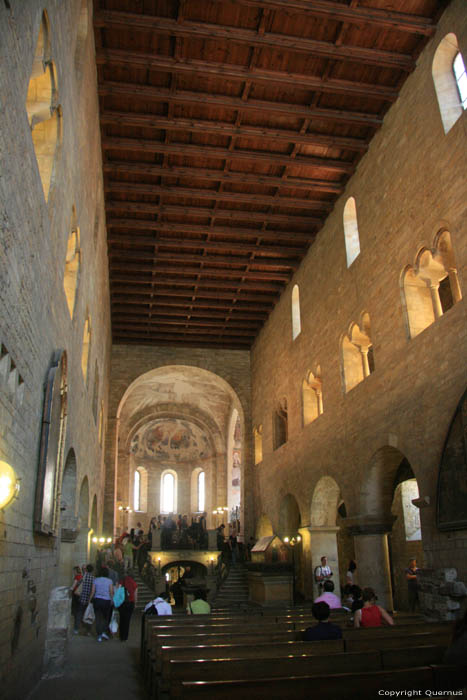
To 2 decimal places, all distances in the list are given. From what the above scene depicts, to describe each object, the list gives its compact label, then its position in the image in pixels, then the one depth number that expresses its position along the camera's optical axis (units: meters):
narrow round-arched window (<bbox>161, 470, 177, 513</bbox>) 35.62
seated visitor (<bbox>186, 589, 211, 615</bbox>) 9.56
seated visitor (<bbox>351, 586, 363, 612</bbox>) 7.80
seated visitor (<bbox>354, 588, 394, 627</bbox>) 6.80
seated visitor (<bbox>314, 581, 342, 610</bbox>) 8.00
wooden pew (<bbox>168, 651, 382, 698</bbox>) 4.32
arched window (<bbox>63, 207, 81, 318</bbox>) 10.10
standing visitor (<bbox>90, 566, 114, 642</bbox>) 11.62
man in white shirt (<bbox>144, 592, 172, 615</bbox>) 10.13
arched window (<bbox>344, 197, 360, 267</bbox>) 15.03
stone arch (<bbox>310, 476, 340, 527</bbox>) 16.80
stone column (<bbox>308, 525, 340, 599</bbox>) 16.62
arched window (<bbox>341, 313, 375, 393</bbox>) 14.41
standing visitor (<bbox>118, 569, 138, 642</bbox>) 11.84
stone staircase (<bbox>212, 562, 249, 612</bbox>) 19.08
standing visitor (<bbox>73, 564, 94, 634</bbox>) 11.92
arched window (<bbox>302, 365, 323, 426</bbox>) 17.72
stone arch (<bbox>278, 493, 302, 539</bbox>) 20.05
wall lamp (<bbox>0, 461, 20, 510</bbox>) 5.17
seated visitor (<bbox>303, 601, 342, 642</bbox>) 5.58
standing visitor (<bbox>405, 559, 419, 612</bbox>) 13.84
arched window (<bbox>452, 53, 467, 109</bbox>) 10.46
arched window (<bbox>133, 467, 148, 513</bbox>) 35.03
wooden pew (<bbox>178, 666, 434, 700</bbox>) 3.68
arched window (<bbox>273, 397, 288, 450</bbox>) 20.77
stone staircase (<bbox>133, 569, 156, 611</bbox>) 19.19
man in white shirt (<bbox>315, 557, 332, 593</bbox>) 13.56
